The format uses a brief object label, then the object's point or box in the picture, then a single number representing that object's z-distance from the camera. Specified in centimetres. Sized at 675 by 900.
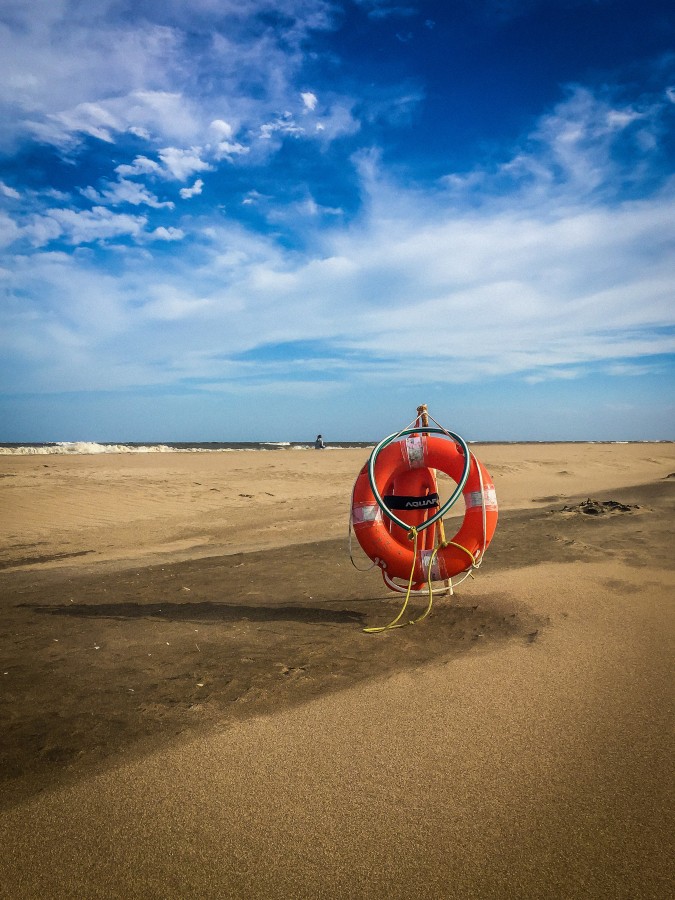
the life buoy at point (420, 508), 446
